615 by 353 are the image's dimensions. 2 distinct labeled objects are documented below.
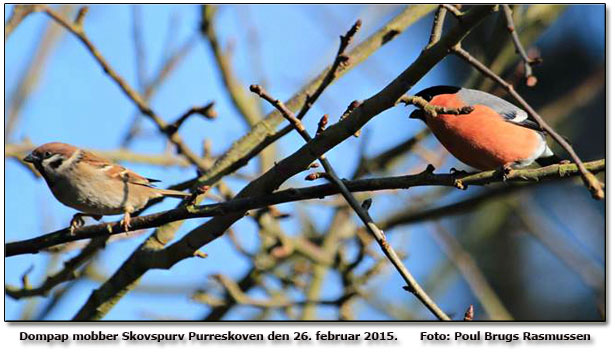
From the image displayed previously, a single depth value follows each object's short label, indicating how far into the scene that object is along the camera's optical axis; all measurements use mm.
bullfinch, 8164
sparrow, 9250
